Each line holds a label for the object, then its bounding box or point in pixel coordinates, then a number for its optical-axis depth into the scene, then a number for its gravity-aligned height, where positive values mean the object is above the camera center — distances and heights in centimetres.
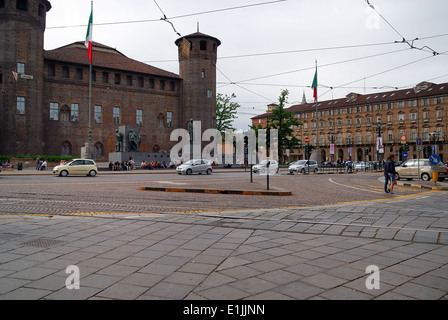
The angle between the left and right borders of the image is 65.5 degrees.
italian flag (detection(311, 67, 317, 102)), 3572 +708
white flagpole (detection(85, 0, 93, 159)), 3781 +109
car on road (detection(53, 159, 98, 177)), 2595 -77
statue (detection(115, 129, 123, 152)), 4128 +211
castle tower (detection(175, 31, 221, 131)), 5934 +1341
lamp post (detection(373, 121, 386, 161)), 3653 +144
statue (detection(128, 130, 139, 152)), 4119 +196
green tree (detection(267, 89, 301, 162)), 5877 +546
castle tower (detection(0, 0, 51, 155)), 4344 +1073
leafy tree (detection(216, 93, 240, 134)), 6869 +870
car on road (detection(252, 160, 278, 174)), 3735 -124
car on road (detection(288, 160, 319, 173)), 3514 -108
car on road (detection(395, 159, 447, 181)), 2348 -103
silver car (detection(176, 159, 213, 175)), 3064 -92
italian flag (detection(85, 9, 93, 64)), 3139 +1108
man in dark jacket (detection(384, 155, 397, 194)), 1398 -60
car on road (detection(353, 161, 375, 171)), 4405 -138
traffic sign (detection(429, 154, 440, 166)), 1658 -25
